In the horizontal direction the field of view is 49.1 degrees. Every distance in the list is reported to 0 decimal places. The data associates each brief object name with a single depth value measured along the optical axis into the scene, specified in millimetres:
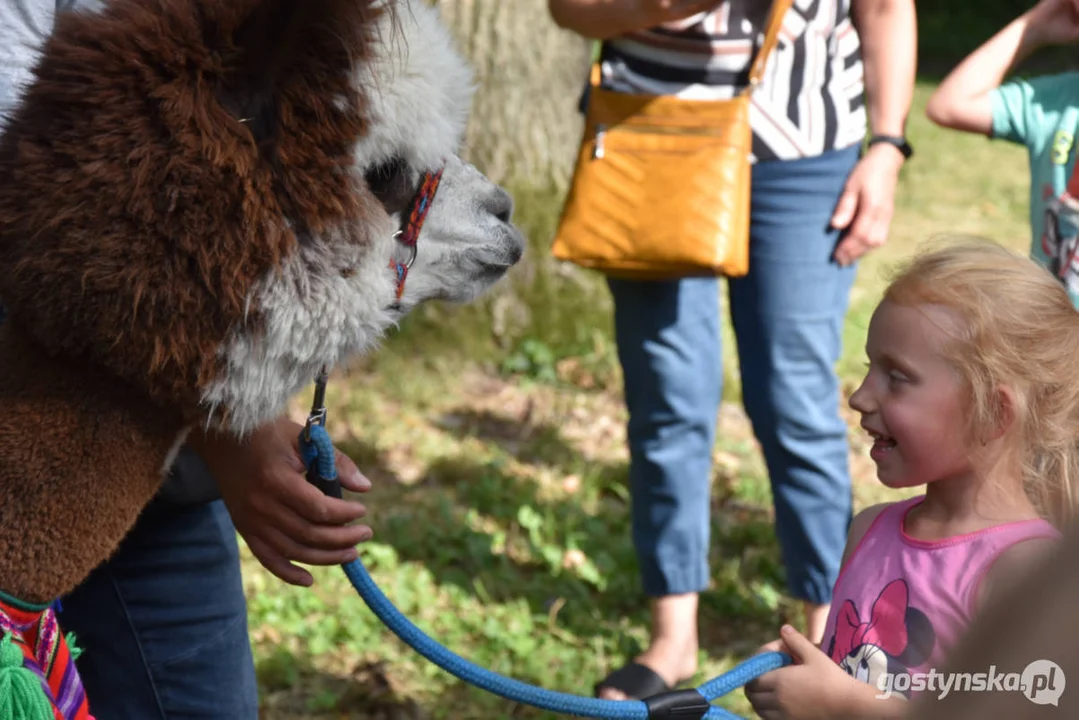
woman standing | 2514
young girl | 1502
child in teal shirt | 2387
